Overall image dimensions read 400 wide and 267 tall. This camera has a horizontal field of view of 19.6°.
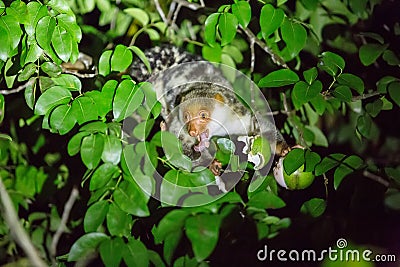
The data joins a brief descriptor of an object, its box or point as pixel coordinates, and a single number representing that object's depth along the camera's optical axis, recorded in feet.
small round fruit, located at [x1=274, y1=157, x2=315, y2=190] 6.34
